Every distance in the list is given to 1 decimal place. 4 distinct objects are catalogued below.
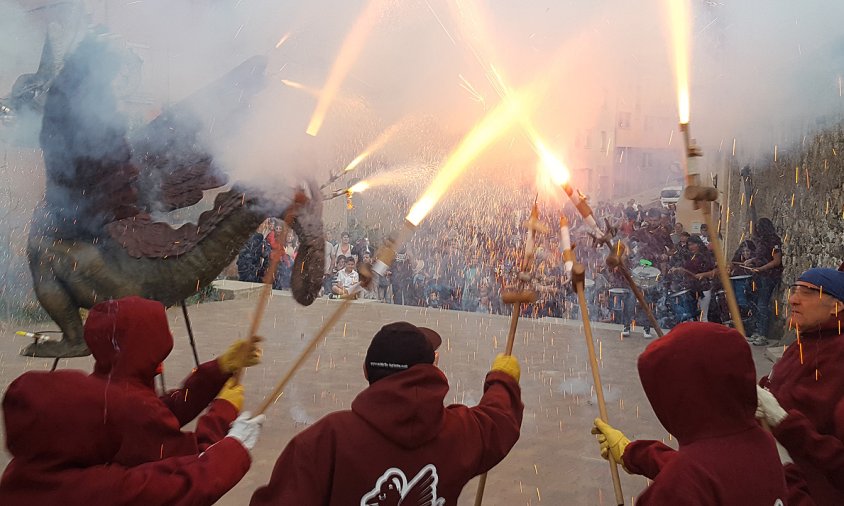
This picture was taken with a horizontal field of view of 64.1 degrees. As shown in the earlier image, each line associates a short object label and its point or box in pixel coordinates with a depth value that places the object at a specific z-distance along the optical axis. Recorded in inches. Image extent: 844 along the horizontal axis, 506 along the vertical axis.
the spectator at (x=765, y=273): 292.4
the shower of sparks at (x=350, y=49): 183.3
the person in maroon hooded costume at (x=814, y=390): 76.9
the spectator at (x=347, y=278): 388.8
